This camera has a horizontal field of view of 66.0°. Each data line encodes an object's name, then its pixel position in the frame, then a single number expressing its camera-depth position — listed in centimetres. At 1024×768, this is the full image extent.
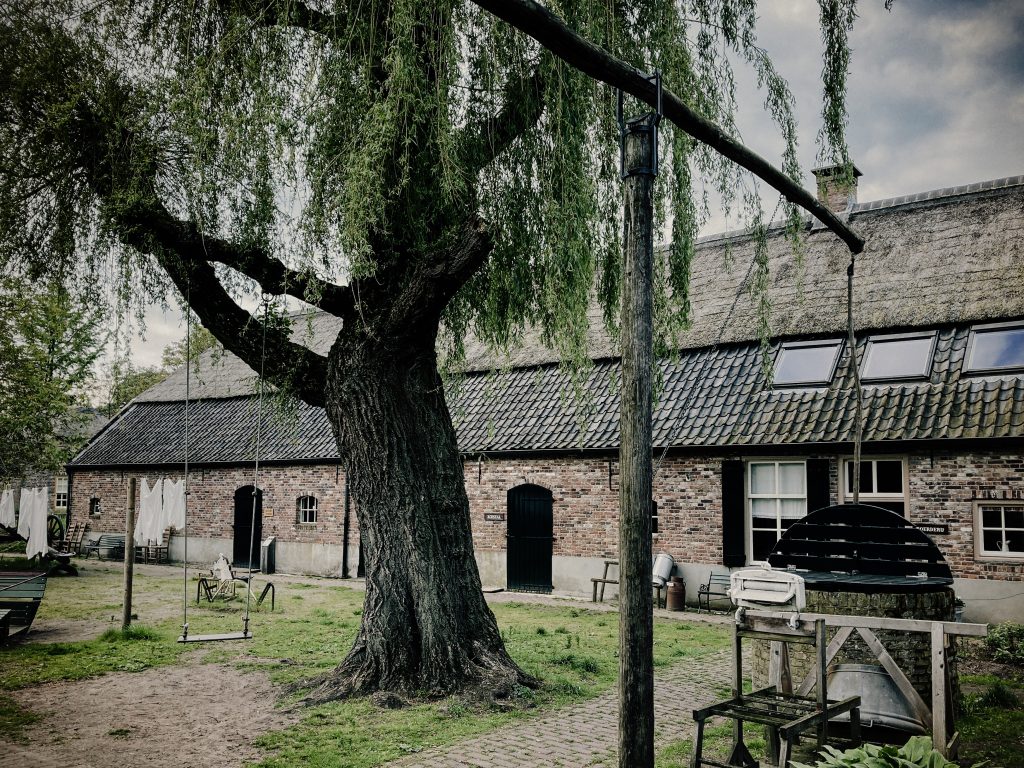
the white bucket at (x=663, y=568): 1388
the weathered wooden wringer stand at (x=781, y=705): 490
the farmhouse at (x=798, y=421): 1165
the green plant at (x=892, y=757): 375
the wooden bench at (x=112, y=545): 2484
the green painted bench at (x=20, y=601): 1034
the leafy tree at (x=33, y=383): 1903
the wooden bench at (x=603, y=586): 1423
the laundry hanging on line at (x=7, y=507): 2273
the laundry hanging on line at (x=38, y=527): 1511
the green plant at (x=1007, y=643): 952
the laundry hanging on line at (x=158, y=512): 1700
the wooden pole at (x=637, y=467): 415
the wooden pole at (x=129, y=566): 1099
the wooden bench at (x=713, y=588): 1362
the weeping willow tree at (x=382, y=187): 662
